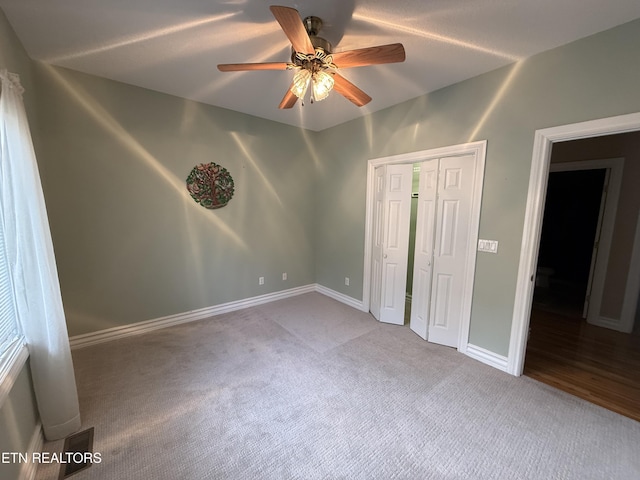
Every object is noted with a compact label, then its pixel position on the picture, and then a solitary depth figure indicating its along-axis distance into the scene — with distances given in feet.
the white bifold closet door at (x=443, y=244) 8.45
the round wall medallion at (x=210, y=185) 10.23
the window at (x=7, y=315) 4.47
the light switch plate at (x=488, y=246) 7.77
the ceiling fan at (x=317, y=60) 4.78
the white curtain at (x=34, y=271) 4.56
